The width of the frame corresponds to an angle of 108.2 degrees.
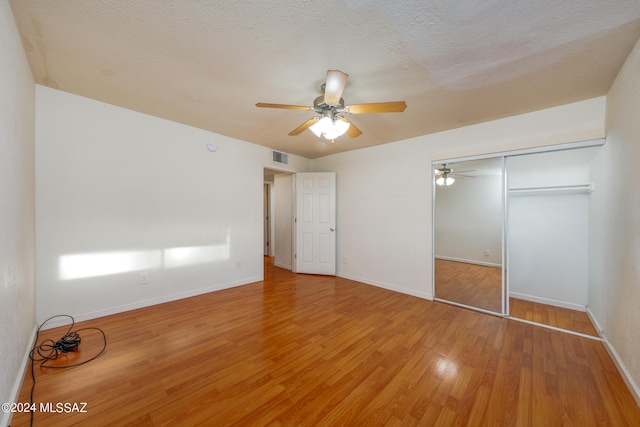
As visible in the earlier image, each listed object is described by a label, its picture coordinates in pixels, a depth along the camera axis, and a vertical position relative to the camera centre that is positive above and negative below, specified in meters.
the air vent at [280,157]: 4.44 +1.07
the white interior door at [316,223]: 4.61 -0.22
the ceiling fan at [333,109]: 1.72 +0.88
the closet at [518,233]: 2.79 -0.27
